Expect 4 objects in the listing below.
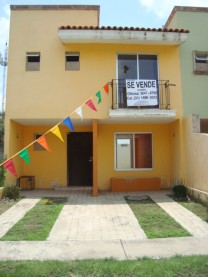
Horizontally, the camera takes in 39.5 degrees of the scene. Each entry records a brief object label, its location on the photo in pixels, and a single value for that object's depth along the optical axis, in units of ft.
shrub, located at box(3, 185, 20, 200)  33.56
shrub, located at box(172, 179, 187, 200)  34.24
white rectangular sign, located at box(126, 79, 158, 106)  37.09
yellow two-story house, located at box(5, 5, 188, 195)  37.19
